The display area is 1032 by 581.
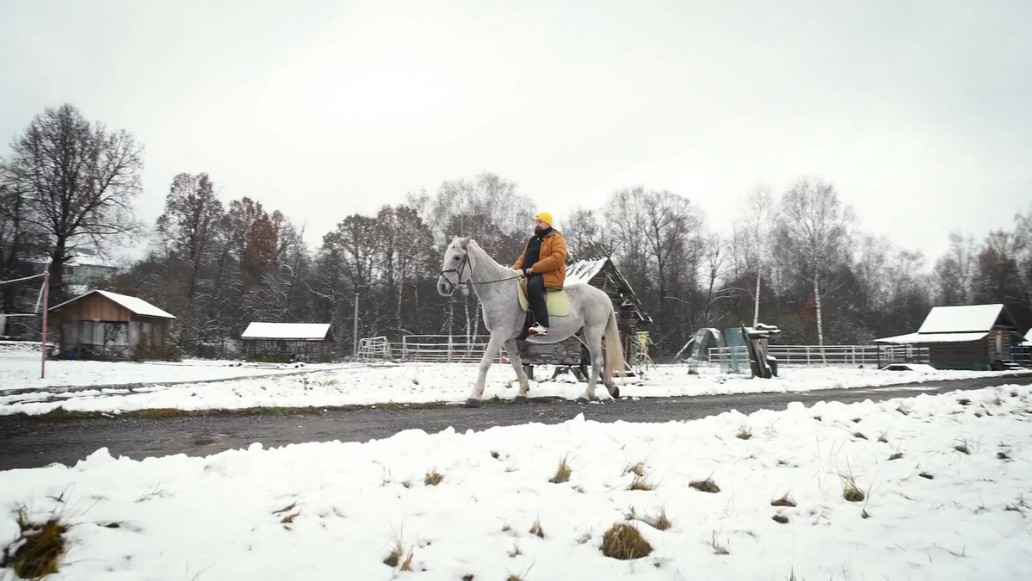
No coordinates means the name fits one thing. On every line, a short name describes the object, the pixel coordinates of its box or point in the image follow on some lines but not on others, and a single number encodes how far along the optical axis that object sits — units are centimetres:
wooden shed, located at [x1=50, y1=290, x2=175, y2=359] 3347
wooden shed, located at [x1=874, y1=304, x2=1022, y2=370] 3478
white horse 824
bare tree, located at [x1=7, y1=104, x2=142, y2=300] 3253
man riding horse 850
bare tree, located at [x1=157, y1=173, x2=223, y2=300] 4912
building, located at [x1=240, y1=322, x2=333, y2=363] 4297
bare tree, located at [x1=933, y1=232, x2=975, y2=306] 6394
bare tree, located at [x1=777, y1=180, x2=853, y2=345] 4275
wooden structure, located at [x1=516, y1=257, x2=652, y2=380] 2106
